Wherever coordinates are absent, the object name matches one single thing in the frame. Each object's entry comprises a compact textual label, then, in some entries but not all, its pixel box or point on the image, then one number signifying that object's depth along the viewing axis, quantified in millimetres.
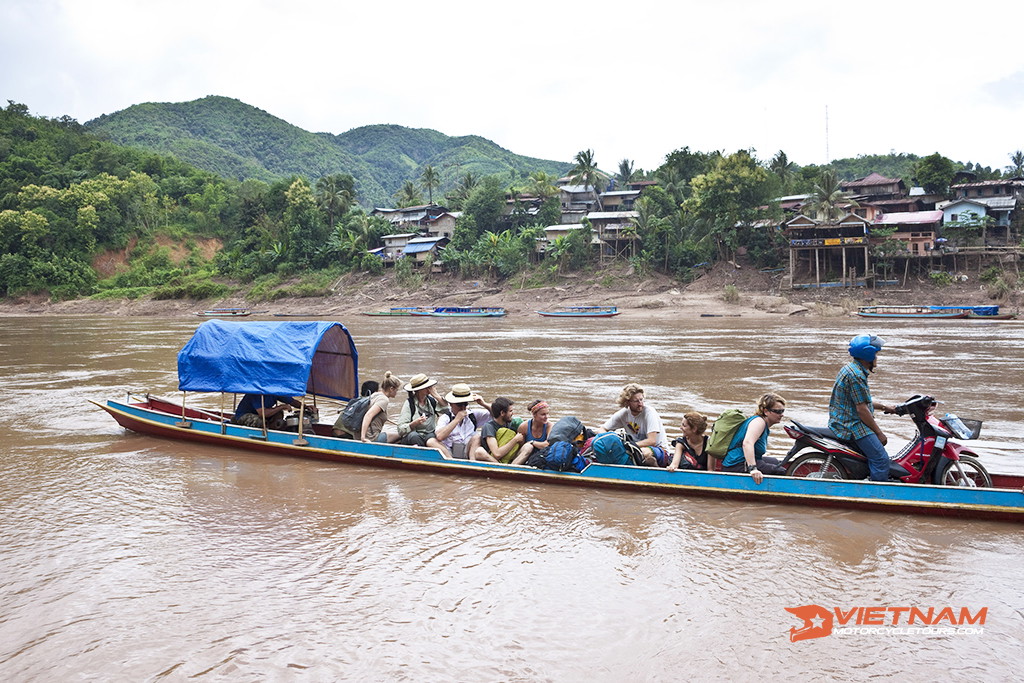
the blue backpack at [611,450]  7793
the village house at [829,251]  43844
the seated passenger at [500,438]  8367
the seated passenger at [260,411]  10391
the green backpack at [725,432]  7352
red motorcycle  6535
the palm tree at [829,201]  46688
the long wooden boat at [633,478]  6582
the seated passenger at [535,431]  8012
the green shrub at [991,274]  41062
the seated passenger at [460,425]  8602
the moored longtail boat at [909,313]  37219
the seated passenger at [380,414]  9133
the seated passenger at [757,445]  6898
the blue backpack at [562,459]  7977
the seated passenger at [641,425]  7773
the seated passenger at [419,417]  9000
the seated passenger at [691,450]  7547
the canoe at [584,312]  45375
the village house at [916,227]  42844
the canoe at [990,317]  36188
